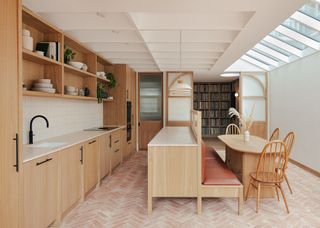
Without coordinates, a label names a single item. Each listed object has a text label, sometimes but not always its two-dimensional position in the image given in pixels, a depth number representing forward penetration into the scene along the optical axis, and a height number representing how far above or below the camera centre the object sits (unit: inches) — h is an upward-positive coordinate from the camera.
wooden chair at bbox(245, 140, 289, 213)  117.2 -34.4
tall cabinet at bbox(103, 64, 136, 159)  238.8 +5.4
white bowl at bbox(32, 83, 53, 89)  120.3 +11.1
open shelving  113.2 +23.7
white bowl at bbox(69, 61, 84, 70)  150.9 +27.9
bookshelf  407.5 +8.3
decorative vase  160.1 -18.9
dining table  133.5 -30.3
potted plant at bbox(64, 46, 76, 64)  145.1 +31.8
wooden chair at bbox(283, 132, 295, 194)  132.7 -21.1
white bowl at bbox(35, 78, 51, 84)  121.9 +13.4
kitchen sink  111.6 -18.4
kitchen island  116.2 -30.6
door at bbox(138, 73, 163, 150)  299.3 +3.2
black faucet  119.6 -14.0
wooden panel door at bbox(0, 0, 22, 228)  73.4 -0.1
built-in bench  114.5 -37.9
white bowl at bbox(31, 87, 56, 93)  120.4 +8.9
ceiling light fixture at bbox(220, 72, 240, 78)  286.3 +41.0
